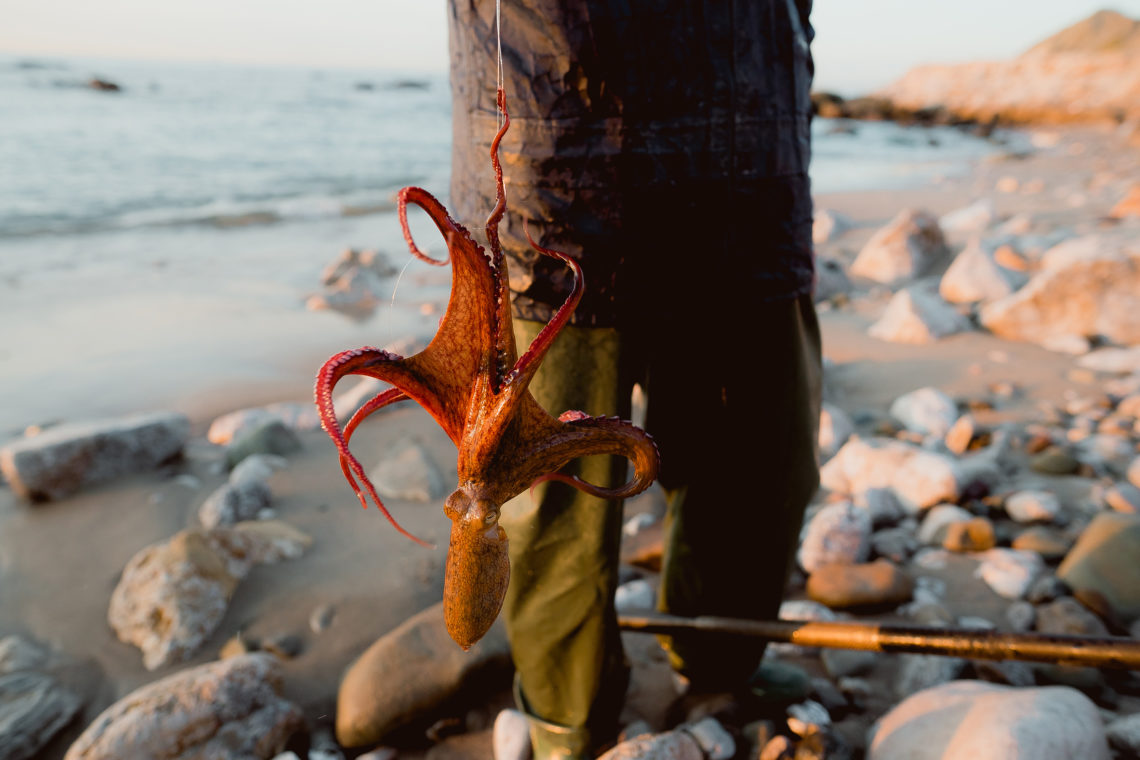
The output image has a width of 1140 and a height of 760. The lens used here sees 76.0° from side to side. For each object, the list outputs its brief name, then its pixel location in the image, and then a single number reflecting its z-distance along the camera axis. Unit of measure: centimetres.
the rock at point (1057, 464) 338
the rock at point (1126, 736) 191
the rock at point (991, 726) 171
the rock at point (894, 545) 300
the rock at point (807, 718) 210
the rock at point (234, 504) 331
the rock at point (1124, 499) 304
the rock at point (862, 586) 269
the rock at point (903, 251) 686
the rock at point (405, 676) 219
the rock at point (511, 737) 207
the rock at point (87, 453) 335
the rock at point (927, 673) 225
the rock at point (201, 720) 193
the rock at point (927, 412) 387
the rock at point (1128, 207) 789
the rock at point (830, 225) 846
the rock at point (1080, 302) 473
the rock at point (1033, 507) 305
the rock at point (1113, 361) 435
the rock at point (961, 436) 369
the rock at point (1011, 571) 271
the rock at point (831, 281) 632
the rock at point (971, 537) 295
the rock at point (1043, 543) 284
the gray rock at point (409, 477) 358
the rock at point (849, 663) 240
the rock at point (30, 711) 210
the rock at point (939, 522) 304
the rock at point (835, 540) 291
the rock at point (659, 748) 181
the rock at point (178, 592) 254
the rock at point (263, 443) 376
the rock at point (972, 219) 834
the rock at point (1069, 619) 241
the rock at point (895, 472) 321
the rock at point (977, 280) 566
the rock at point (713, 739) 206
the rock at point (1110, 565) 251
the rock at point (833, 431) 376
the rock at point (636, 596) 276
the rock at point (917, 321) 510
